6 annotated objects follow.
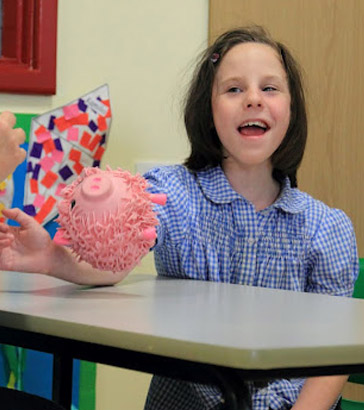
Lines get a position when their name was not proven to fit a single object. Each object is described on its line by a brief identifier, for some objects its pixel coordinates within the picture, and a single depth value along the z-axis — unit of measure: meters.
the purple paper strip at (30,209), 2.09
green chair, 1.80
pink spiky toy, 1.36
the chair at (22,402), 1.26
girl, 1.65
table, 1.07
